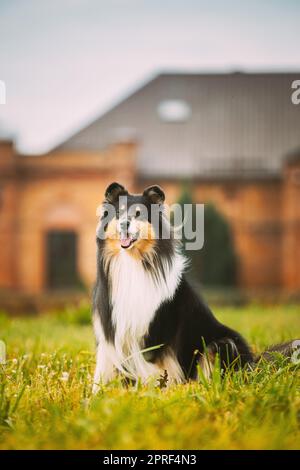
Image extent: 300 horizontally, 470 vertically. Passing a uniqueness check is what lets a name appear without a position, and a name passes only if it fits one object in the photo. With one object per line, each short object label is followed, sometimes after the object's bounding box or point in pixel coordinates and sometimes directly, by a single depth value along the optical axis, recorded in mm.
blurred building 22078
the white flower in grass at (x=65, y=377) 4114
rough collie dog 4109
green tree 20669
